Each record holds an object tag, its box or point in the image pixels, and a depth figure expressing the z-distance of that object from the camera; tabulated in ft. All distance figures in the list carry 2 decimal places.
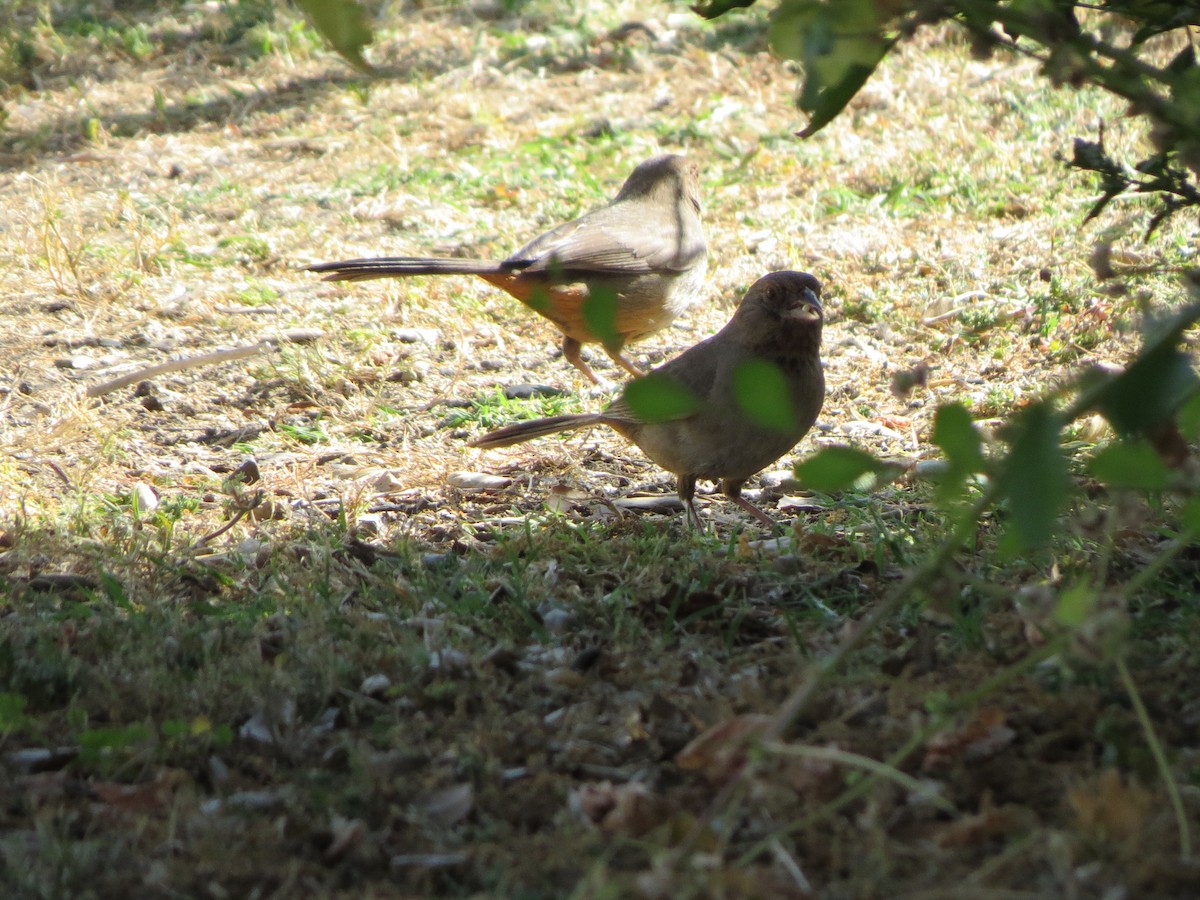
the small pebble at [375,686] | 20.15
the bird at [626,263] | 38.37
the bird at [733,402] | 30.25
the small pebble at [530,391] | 39.17
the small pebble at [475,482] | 32.04
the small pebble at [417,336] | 42.14
